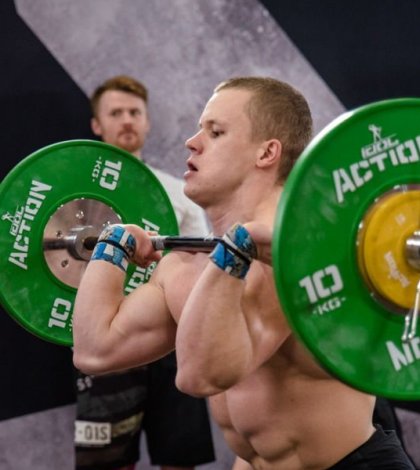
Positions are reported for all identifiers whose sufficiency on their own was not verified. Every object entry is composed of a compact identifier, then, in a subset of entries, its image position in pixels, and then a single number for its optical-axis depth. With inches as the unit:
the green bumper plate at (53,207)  117.9
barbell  94.1
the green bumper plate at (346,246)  94.0
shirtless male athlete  104.8
